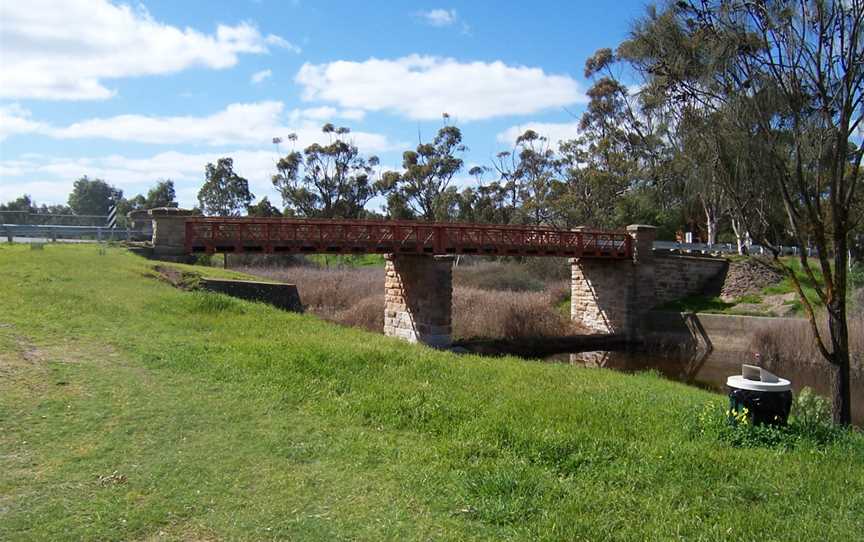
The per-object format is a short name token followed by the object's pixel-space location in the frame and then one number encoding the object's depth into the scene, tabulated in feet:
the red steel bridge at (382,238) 74.33
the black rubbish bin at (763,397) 22.85
